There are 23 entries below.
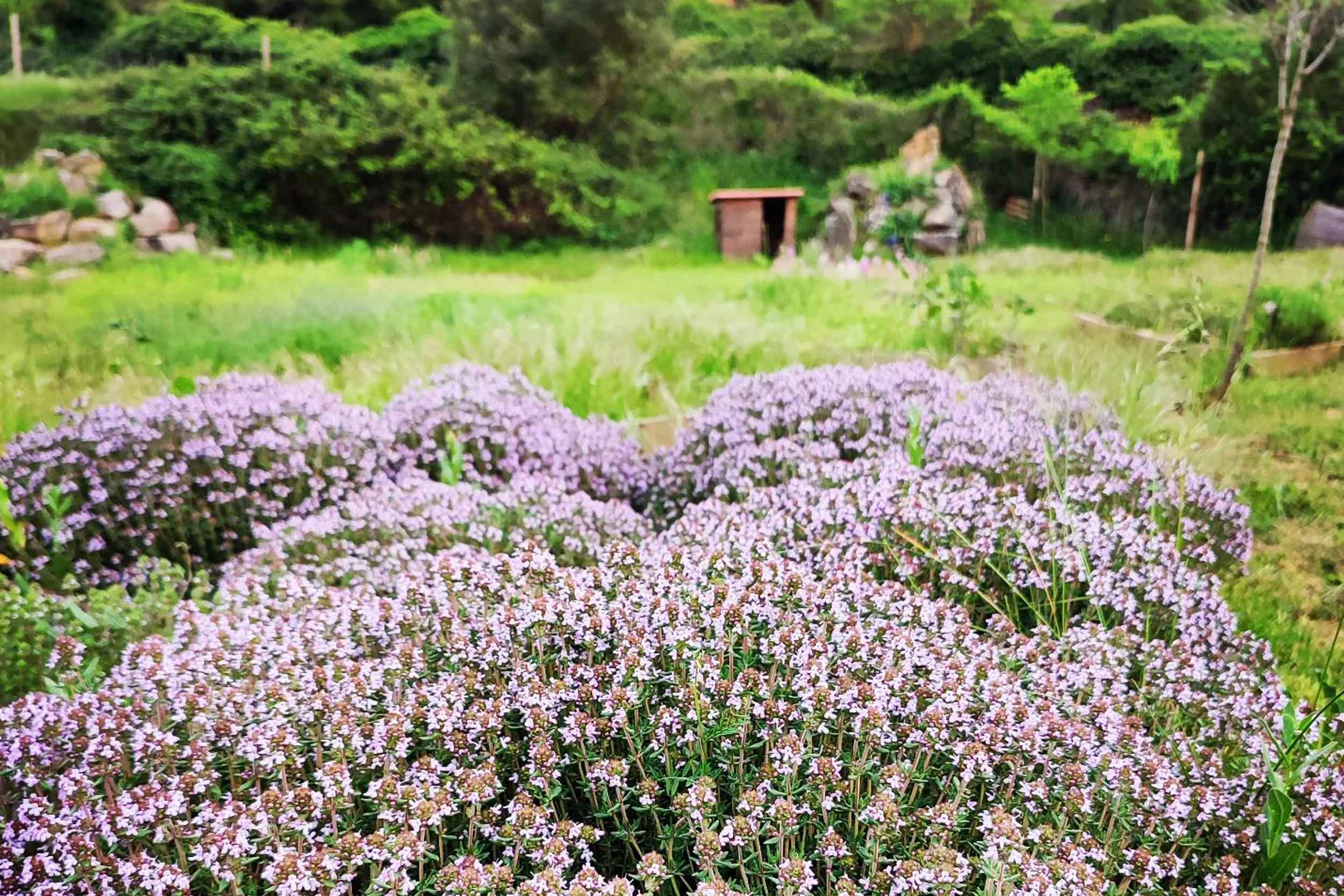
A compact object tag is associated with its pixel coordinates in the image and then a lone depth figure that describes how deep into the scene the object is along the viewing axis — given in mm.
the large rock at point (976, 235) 5668
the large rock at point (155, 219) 4383
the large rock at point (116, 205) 4113
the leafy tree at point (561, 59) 7508
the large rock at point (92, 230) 3664
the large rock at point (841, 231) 7078
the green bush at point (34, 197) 3428
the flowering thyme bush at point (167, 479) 2543
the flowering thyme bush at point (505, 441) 3004
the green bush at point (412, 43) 6820
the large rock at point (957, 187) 5879
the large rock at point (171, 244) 4355
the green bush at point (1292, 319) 2924
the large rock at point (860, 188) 6816
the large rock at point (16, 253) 3240
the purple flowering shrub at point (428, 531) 2283
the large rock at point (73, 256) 3469
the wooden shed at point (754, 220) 6816
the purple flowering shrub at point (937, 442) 2320
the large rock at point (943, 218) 6195
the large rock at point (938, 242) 6234
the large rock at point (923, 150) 5676
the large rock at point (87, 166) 4055
